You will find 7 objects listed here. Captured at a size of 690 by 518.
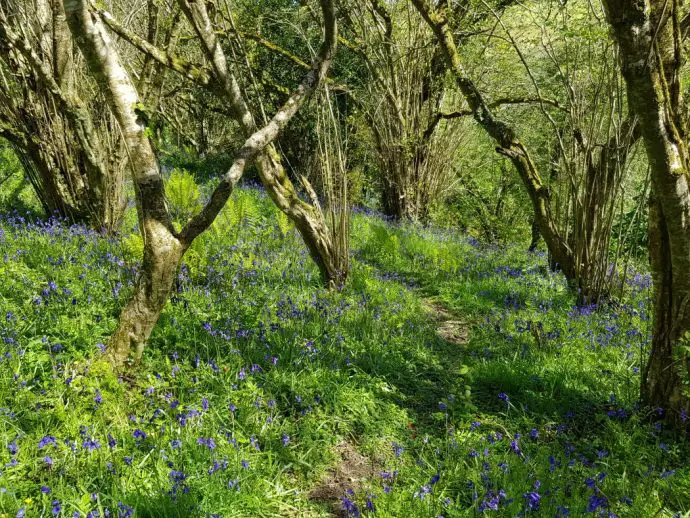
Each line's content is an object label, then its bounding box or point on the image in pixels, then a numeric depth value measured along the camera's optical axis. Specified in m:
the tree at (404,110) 9.62
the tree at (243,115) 3.91
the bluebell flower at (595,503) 2.18
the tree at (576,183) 5.23
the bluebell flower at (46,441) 2.18
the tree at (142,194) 2.76
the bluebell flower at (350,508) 2.25
